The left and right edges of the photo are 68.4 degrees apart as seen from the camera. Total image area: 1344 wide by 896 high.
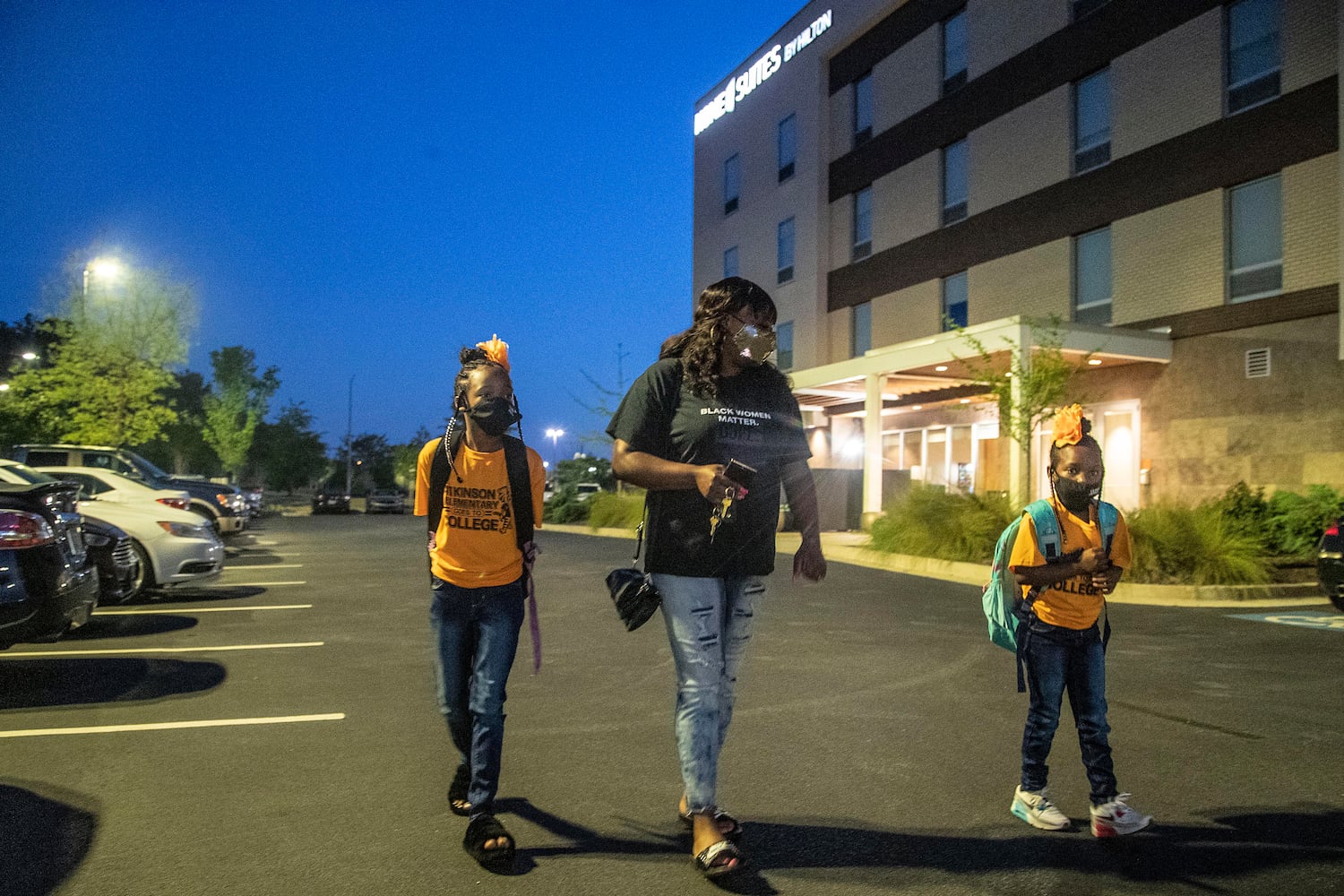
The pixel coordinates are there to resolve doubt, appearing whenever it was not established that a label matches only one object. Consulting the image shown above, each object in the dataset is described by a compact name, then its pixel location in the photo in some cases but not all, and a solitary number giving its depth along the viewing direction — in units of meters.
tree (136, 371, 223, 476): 61.22
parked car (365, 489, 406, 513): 49.00
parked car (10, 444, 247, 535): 15.48
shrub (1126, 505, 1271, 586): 11.97
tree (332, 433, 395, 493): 100.94
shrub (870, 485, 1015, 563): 14.41
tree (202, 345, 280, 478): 62.47
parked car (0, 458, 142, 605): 9.55
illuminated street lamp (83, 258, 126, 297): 27.44
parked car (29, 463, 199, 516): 11.84
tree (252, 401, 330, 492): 77.88
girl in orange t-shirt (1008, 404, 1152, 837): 3.75
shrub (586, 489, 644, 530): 27.02
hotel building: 16.80
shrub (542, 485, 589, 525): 32.23
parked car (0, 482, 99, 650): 5.91
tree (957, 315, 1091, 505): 16.33
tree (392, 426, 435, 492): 90.19
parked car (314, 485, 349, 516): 49.56
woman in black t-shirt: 3.47
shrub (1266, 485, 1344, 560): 14.12
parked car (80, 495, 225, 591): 10.26
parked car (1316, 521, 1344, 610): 10.04
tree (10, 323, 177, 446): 26.31
